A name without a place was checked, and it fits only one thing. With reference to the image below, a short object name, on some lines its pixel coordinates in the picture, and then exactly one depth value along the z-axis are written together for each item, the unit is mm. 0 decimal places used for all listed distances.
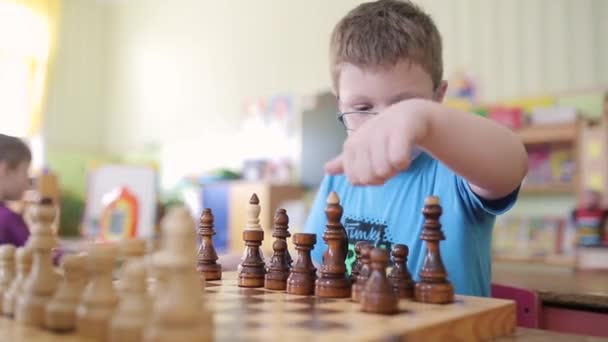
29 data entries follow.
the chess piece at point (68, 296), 638
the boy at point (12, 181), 1536
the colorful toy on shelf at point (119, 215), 4578
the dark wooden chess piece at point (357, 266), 842
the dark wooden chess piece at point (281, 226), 948
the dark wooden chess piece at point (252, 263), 908
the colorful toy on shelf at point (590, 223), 2467
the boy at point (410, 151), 685
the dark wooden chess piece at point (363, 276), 752
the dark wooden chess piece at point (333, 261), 797
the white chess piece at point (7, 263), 811
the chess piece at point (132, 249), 662
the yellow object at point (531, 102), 3193
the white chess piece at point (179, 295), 510
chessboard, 562
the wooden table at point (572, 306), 1255
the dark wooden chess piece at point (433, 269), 752
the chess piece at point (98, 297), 596
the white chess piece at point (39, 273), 674
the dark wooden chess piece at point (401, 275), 790
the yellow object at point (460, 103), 3471
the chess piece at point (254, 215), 981
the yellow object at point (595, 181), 2863
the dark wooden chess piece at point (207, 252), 959
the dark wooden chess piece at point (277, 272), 876
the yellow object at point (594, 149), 2865
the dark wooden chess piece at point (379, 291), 666
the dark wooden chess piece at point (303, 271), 832
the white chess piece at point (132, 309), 557
